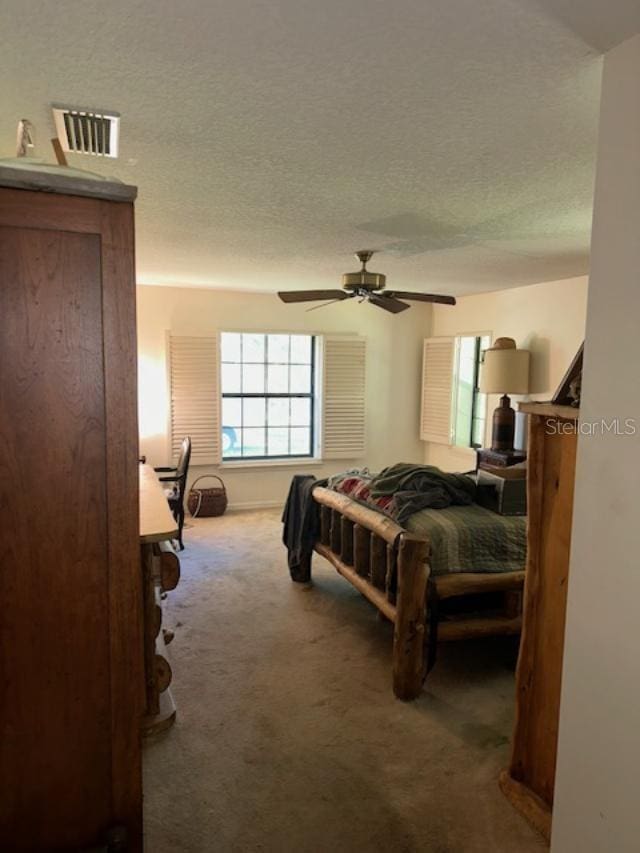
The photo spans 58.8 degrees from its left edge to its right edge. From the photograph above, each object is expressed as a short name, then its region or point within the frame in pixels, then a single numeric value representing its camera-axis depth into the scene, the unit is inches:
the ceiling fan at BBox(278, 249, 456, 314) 149.1
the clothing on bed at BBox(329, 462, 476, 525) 128.5
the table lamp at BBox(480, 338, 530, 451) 201.6
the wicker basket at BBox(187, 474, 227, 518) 237.6
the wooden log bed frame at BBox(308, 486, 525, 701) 111.0
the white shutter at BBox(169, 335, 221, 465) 236.5
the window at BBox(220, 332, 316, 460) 252.8
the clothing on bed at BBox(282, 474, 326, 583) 165.2
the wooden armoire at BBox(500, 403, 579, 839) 79.5
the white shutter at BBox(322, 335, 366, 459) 258.7
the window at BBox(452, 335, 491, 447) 246.7
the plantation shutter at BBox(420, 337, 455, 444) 254.4
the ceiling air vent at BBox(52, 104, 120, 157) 74.1
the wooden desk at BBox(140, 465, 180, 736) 94.5
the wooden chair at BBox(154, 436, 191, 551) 189.2
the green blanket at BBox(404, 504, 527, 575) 118.9
